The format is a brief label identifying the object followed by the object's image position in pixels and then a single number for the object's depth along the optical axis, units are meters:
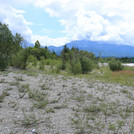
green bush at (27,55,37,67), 23.87
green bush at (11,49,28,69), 20.13
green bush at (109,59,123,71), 25.42
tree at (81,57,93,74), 20.52
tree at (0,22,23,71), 17.81
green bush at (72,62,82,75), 17.06
